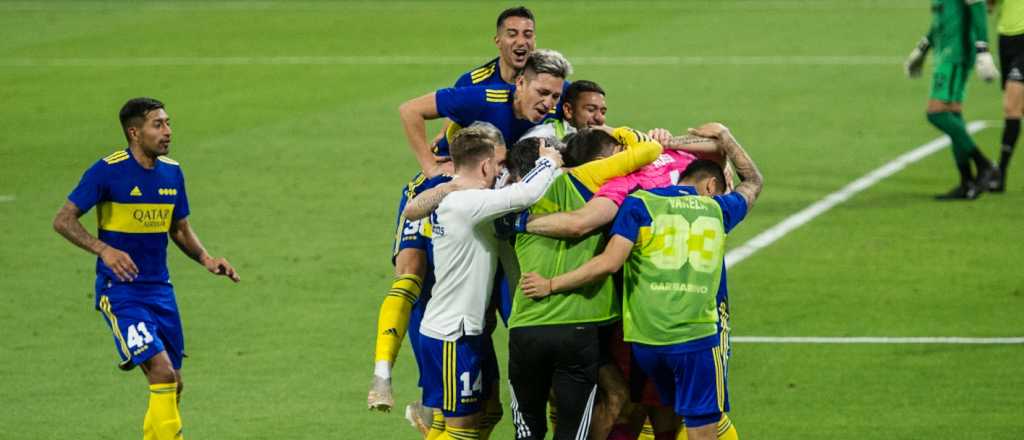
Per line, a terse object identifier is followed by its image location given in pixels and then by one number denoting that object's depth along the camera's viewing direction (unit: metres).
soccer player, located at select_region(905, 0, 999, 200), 33.34
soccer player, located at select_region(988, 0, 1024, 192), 33.53
